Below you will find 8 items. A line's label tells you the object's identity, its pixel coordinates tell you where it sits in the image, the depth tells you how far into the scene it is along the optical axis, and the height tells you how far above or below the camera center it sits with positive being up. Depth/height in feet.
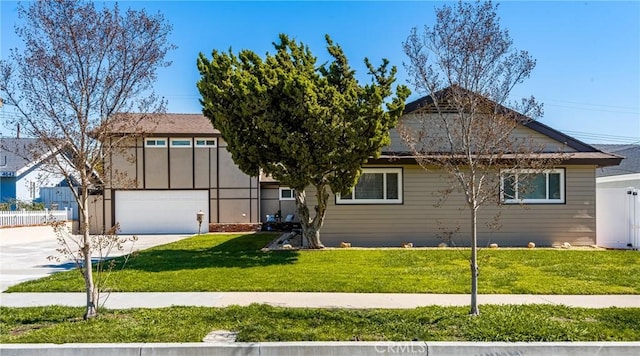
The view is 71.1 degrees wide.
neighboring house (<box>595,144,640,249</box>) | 43.52 -4.01
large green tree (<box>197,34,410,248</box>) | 37.19 +5.50
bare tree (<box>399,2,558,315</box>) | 19.35 +3.53
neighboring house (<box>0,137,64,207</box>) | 86.28 -0.37
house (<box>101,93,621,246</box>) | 45.06 -3.22
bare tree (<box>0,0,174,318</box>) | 18.42 +4.24
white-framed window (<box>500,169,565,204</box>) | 45.19 -1.30
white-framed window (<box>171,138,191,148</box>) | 77.30 +6.08
